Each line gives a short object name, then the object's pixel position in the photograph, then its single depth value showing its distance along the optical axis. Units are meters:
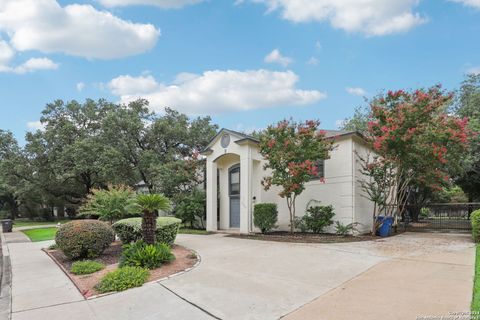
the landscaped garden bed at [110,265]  6.22
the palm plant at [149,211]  7.78
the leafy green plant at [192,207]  17.11
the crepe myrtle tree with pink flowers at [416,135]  10.72
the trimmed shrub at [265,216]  13.69
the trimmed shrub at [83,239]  8.21
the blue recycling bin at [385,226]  12.59
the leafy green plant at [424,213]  19.39
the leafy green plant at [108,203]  11.32
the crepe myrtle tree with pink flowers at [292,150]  11.90
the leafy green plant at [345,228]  12.50
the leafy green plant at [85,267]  7.11
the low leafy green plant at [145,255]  7.09
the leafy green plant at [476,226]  9.80
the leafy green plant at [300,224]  13.74
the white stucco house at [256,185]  13.00
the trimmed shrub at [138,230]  9.49
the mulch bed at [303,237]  11.17
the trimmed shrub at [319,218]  13.08
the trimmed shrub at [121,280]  5.69
